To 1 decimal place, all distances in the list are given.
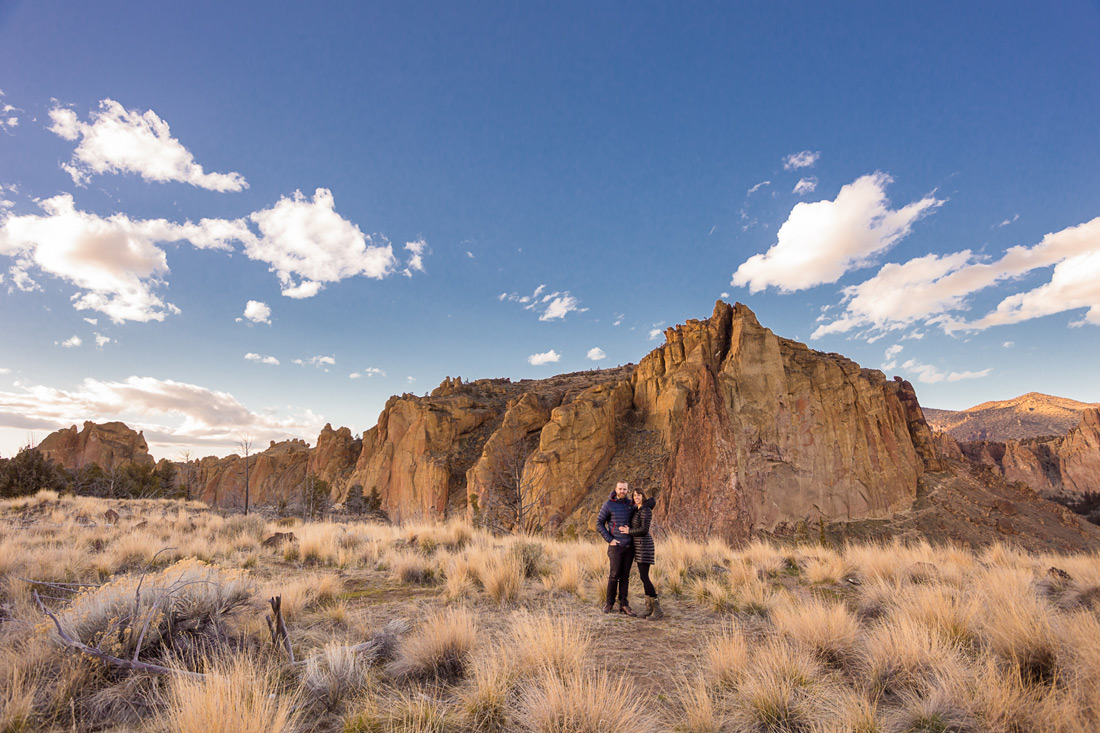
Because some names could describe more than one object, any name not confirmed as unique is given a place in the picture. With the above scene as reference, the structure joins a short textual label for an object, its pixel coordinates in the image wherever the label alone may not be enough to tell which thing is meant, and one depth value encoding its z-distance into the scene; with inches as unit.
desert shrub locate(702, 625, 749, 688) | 143.8
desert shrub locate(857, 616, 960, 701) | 136.9
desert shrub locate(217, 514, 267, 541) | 435.5
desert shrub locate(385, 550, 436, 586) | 300.2
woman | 232.2
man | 241.4
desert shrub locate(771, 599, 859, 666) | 167.3
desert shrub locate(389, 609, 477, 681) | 152.9
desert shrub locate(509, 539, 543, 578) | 317.2
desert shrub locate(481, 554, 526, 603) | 253.1
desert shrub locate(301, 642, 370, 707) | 131.6
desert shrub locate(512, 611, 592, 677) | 142.9
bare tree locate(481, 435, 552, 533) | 1398.9
